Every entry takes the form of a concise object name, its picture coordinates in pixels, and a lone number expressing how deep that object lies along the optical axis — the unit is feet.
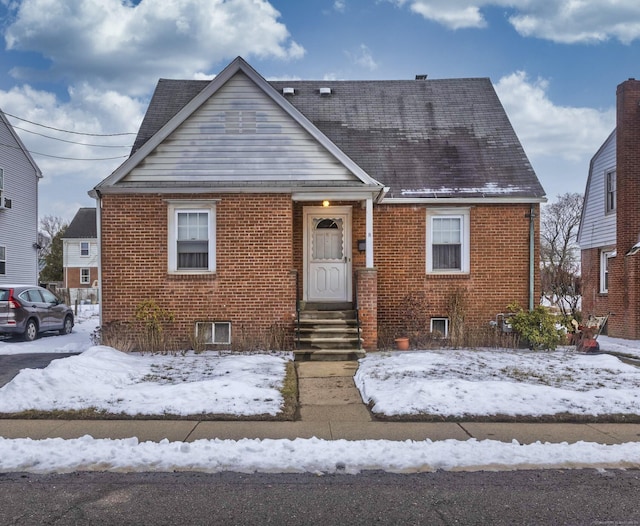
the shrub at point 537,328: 40.65
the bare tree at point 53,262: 164.76
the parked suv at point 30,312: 45.65
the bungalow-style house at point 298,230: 40.32
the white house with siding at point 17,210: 80.84
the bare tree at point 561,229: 155.33
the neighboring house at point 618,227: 55.72
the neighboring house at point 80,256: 157.17
